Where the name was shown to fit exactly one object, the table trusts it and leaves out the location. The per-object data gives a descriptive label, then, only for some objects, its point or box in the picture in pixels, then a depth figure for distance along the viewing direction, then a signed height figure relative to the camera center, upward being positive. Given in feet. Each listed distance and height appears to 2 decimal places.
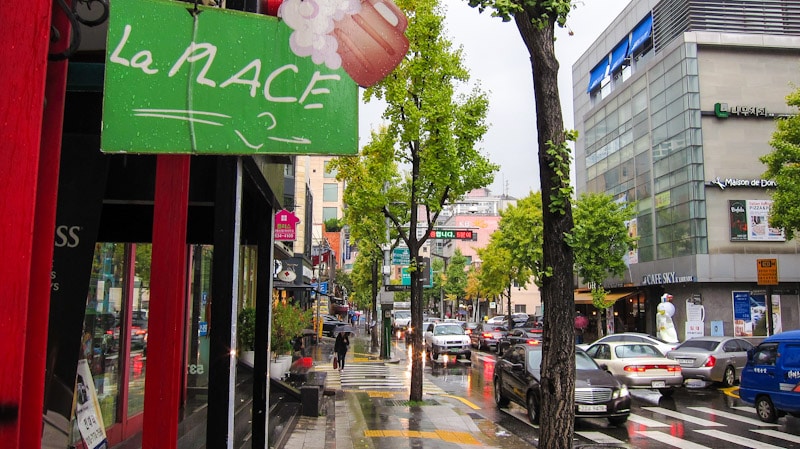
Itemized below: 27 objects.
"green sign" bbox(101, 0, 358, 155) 10.67 +3.70
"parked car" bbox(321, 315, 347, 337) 146.86 -7.30
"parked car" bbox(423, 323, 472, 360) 92.79 -6.86
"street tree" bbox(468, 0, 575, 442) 18.40 +2.37
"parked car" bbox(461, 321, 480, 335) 132.02 -6.59
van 38.23 -5.09
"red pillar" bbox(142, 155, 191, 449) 12.25 -0.22
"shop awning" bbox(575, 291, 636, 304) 122.28 +0.41
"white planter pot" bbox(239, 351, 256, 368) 37.96 -4.03
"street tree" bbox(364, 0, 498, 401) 48.52 +14.39
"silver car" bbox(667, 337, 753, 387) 60.90 -6.03
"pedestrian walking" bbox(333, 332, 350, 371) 69.21 -5.85
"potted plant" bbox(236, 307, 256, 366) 35.60 -1.92
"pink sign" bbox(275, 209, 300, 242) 62.54 +7.28
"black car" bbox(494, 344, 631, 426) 39.93 -6.31
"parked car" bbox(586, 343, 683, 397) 53.67 -6.18
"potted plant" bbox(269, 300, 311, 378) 45.35 -2.84
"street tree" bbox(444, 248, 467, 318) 234.79 +7.76
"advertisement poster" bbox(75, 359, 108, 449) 15.25 -3.02
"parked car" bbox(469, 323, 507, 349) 113.91 -7.34
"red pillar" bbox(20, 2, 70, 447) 10.19 +0.57
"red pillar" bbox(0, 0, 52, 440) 9.06 +1.76
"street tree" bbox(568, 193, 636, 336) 110.73 +10.93
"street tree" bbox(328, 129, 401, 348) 52.47 +10.53
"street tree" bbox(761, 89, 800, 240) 69.15 +15.18
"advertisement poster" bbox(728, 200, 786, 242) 102.94 +12.91
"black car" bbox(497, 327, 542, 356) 99.18 -6.67
